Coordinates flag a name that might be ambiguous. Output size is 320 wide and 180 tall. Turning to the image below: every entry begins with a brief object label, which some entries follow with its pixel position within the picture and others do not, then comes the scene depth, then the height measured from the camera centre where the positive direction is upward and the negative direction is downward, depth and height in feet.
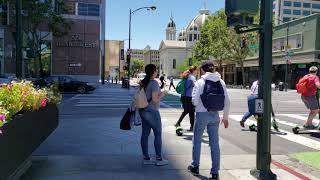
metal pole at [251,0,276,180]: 13.15 -0.46
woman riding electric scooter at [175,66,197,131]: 21.89 -1.31
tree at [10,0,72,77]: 77.48 +16.65
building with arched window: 339.59 +33.37
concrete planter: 9.95 -2.81
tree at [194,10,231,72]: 136.86 +20.01
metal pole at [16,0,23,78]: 33.66 +3.70
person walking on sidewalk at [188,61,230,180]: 13.22 -1.59
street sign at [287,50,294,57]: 107.34 +9.64
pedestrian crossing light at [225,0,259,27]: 12.74 +3.09
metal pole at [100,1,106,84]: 136.05 +8.97
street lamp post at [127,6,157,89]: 94.35 +23.60
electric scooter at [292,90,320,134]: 23.20 -4.40
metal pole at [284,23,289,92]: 109.14 +1.01
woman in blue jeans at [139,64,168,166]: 15.09 -1.91
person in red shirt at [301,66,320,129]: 22.59 -1.36
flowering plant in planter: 11.70 -1.13
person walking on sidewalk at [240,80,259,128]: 21.63 -1.10
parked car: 69.18 -2.40
